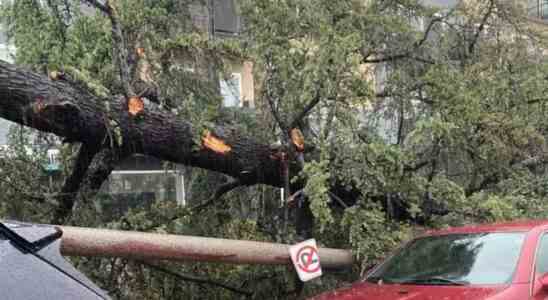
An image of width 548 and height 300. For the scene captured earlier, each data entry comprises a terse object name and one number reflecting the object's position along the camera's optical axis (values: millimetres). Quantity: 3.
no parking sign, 5695
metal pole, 4512
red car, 4266
